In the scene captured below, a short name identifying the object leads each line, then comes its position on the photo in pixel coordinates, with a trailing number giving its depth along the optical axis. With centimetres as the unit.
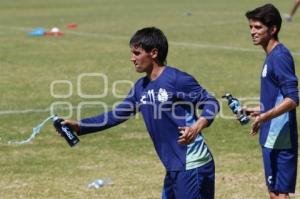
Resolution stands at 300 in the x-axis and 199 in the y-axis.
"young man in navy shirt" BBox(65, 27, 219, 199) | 1341
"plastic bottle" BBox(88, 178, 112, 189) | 1997
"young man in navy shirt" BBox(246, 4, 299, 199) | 1427
